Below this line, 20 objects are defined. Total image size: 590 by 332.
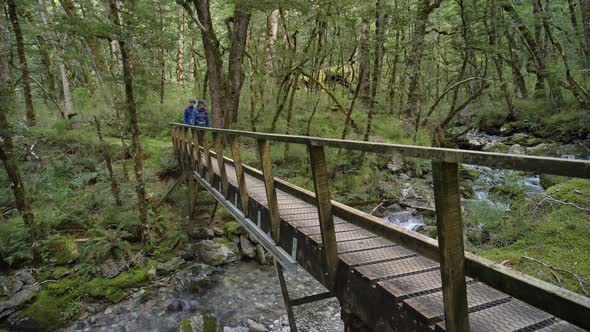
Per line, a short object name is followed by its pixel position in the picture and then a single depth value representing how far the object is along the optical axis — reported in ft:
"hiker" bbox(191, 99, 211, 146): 36.58
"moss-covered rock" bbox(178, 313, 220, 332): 21.72
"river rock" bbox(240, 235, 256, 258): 31.58
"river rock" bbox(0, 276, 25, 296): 23.75
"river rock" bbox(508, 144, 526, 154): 50.31
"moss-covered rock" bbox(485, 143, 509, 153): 50.65
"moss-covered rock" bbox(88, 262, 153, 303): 25.17
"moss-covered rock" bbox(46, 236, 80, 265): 27.17
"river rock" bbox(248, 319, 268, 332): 21.57
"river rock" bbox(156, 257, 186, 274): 28.63
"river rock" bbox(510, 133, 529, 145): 55.38
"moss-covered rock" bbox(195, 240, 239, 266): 30.66
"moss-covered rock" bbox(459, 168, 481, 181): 43.75
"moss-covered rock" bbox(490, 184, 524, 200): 26.45
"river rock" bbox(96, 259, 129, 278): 26.89
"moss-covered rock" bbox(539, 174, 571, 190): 33.24
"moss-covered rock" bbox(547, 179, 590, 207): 21.08
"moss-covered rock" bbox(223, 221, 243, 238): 34.58
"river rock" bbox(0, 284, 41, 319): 22.57
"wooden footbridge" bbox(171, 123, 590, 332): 5.07
